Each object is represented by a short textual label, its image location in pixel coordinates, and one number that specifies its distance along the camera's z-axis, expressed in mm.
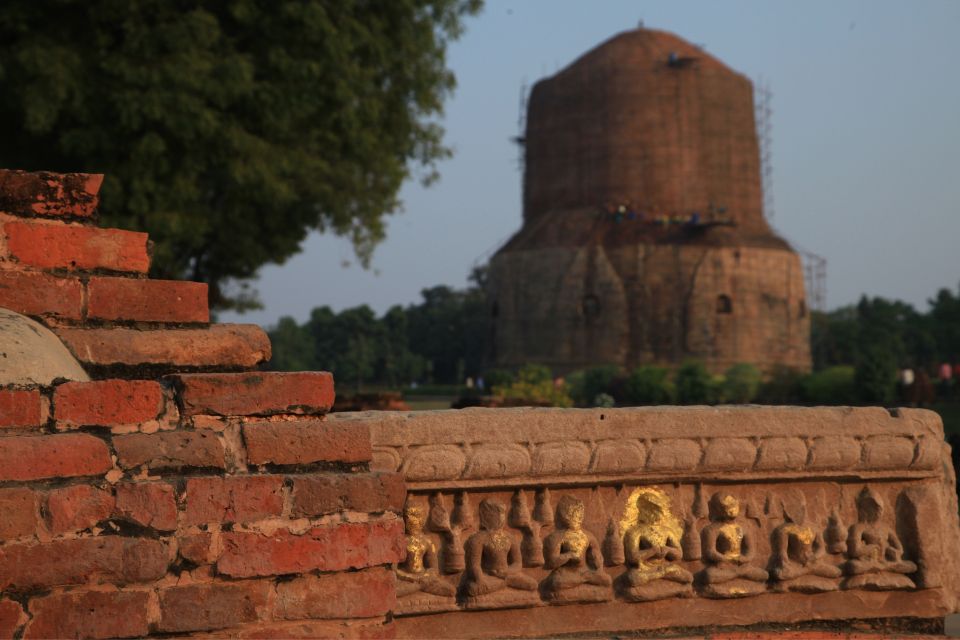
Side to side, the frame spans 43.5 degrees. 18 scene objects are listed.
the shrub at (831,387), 27984
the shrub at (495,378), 31964
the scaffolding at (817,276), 40875
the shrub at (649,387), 30406
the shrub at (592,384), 33188
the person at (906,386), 27391
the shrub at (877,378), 26594
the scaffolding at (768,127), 41062
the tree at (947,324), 54406
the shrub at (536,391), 19906
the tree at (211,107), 9555
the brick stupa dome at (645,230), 37875
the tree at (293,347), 60094
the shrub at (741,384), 30328
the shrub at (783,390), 30078
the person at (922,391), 27286
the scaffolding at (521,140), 42438
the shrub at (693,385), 29719
